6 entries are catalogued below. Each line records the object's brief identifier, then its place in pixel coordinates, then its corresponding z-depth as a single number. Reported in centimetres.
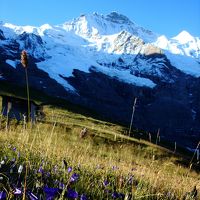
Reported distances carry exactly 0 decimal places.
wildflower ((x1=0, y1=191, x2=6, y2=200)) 388
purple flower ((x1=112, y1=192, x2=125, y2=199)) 589
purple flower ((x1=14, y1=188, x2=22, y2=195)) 421
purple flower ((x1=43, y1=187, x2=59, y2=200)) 415
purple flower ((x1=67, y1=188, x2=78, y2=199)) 452
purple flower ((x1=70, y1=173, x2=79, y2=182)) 539
